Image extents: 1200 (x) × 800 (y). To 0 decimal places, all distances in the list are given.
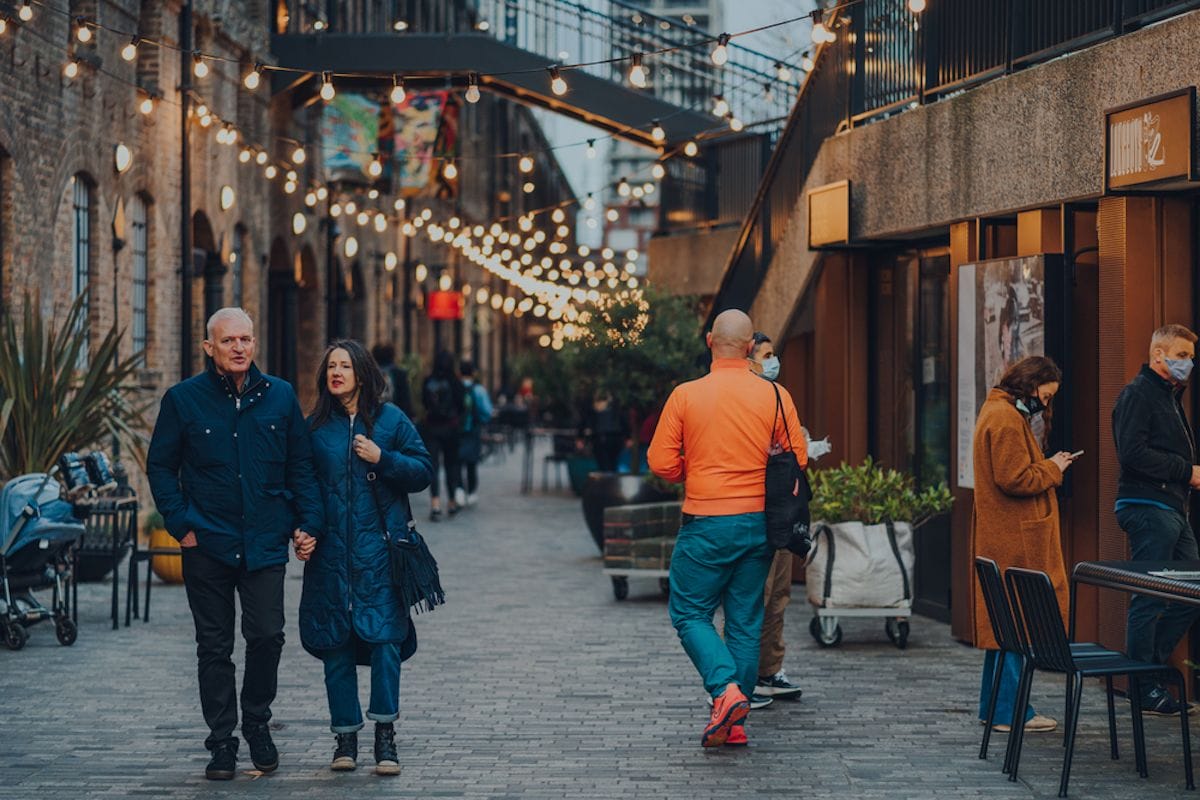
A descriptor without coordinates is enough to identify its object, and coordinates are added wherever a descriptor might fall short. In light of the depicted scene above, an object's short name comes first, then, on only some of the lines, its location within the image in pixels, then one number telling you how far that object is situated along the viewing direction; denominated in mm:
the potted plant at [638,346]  18266
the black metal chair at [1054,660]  7184
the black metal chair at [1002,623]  7605
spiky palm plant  12328
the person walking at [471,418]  22484
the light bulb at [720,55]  13007
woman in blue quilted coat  7559
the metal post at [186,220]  18672
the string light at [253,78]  13818
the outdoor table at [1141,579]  6945
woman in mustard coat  8492
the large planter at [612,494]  15609
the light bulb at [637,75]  12931
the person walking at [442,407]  21266
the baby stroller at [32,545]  11047
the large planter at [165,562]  14499
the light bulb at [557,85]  13176
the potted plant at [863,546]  11086
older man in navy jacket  7539
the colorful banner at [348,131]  25594
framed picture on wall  10180
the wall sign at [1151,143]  8609
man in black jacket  8734
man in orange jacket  8219
